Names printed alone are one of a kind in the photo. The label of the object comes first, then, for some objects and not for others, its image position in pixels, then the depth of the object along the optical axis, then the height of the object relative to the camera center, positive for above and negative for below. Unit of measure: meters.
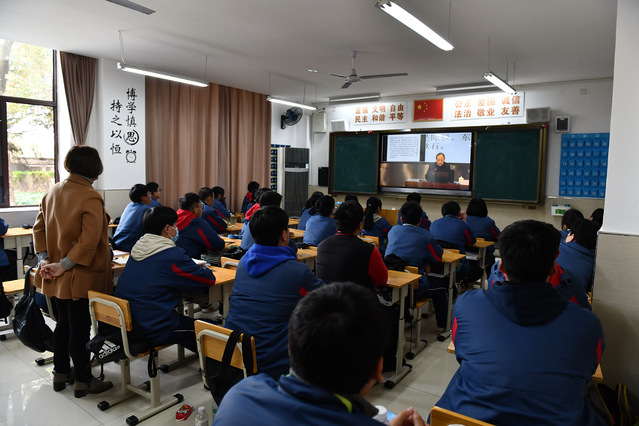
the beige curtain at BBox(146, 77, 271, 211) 7.27 +0.67
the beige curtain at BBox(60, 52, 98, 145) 6.14 +1.22
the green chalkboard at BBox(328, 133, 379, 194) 9.11 +0.31
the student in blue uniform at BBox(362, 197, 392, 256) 5.29 -0.60
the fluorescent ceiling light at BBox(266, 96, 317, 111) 7.14 +1.28
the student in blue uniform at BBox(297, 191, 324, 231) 5.65 -0.49
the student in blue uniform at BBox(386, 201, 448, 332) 3.69 -0.60
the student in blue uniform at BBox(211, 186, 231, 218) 6.82 -0.46
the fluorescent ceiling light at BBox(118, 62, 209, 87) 5.41 +1.32
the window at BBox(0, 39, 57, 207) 5.93 +0.69
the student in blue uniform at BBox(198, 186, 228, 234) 5.56 -0.57
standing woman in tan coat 2.61 -0.51
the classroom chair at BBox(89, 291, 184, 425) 2.40 -1.14
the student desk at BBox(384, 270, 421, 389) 3.08 -0.91
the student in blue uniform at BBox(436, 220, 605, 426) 1.32 -0.55
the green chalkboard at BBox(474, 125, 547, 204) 7.26 +0.31
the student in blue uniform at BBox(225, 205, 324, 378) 2.10 -0.60
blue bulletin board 6.79 +0.28
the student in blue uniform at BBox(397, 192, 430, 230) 5.14 -0.53
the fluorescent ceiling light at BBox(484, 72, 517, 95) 5.31 +1.33
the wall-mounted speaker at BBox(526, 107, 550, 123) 7.09 +1.11
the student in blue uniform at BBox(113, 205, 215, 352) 2.56 -0.66
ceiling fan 5.61 +1.35
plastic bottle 2.38 -1.37
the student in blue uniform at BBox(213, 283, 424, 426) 0.79 -0.38
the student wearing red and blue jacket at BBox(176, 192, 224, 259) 4.18 -0.55
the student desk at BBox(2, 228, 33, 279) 5.11 -0.87
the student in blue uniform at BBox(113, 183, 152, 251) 4.36 -0.51
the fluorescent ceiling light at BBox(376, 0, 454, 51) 3.29 +1.33
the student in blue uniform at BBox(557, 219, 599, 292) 2.72 -0.44
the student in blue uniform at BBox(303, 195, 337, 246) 4.54 -0.50
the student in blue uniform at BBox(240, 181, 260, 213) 7.92 -0.34
